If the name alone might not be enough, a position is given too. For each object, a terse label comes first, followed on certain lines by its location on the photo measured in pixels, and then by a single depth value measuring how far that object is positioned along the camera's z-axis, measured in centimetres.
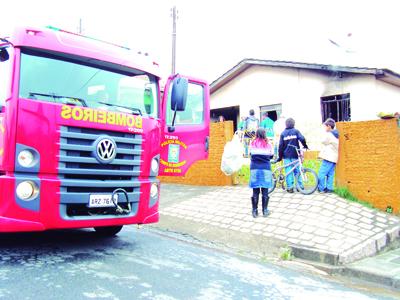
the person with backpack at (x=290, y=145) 870
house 1408
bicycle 845
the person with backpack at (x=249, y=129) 1206
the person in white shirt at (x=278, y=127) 1274
